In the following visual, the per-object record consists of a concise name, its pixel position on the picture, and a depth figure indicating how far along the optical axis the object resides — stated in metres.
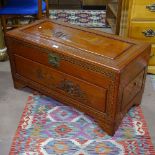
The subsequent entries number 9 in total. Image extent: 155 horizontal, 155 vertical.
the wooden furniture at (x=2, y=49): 2.18
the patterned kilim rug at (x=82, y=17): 3.29
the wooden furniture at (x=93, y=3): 3.91
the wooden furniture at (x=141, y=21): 1.77
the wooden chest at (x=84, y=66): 1.29
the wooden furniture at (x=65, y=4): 4.05
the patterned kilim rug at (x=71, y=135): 1.34
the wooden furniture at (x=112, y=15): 2.40
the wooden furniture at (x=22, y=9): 2.28
